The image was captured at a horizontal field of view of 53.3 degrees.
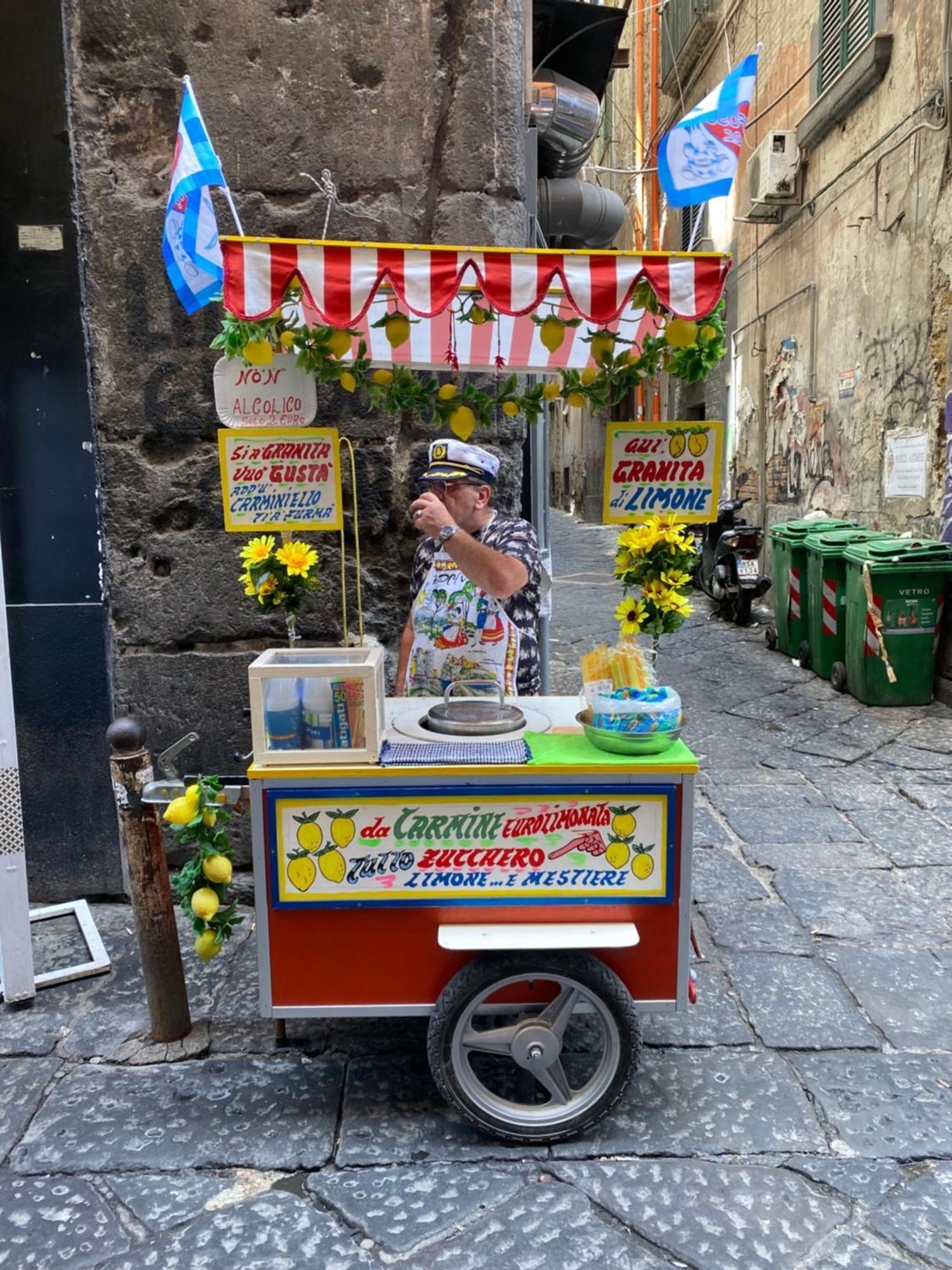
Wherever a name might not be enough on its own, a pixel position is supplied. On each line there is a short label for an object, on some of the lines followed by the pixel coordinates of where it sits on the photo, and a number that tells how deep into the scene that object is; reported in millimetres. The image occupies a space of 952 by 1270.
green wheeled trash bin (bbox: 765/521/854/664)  7527
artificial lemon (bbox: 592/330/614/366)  2754
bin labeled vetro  6062
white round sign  2834
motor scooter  9234
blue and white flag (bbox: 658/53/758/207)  2504
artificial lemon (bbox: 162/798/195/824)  2525
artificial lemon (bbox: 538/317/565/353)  2609
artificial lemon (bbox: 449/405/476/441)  2977
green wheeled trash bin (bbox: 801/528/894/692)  6797
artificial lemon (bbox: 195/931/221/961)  2514
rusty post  2762
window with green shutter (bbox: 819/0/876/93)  7887
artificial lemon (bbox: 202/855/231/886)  2568
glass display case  2385
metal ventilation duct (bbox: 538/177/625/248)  6656
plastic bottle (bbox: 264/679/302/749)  2402
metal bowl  2395
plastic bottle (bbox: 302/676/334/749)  2420
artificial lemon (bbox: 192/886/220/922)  2531
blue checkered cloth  2373
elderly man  2959
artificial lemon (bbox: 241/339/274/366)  2637
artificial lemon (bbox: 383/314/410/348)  2574
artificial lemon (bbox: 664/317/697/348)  2459
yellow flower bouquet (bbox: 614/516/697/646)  2490
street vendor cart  2346
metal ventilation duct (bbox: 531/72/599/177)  5996
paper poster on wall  7023
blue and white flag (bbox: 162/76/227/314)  2742
